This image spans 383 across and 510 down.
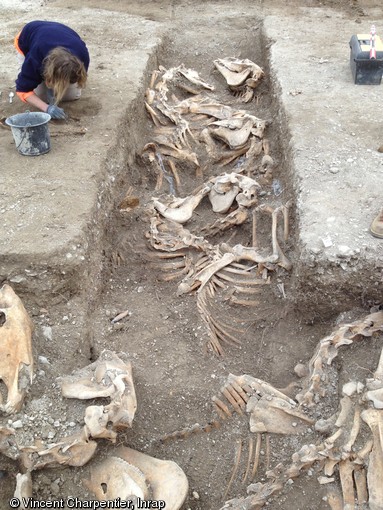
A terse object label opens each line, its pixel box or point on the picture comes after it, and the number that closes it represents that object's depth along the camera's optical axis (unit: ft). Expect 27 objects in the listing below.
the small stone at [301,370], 11.14
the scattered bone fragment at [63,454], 9.01
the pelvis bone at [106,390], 9.17
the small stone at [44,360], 11.04
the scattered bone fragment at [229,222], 15.44
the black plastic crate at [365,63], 18.70
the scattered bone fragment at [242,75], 21.94
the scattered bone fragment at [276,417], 9.66
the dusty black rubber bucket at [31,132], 15.11
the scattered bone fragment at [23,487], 8.82
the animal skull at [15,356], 9.81
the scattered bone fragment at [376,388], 8.43
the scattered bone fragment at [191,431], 10.44
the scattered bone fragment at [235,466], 9.73
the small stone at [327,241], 11.79
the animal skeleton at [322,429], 7.97
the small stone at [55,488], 9.11
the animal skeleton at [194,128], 18.71
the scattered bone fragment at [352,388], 9.12
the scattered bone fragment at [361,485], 7.72
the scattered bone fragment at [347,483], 7.81
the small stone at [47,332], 11.66
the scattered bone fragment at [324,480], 8.29
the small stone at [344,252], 11.55
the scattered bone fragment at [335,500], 7.98
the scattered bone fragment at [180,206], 15.89
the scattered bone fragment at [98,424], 9.05
